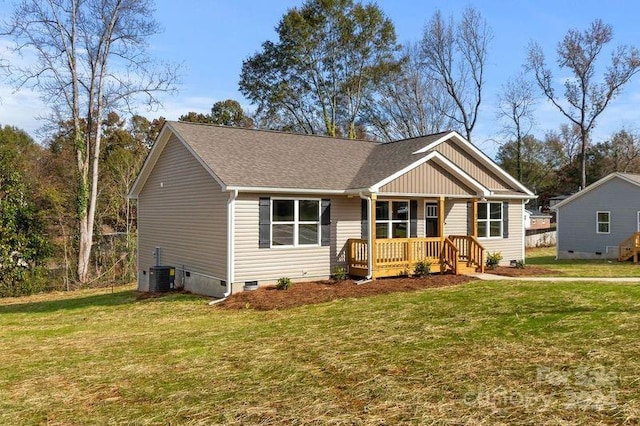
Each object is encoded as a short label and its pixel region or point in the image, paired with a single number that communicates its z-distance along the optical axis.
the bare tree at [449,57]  37.94
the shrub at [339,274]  14.61
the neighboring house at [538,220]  50.48
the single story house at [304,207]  13.73
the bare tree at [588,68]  38.41
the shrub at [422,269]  15.28
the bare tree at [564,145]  60.44
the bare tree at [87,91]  24.67
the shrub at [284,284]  13.48
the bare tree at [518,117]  43.38
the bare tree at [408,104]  39.28
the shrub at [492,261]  17.73
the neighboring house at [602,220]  24.27
